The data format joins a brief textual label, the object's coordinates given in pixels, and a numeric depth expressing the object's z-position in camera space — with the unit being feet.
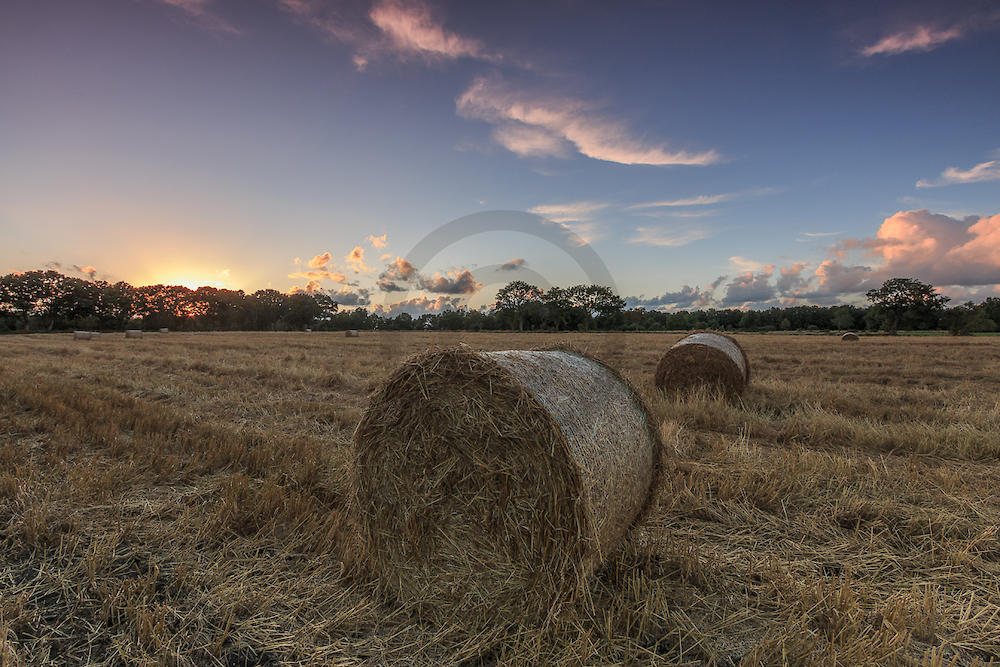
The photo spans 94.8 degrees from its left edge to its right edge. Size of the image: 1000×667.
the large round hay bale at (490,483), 9.10
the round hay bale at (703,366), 29.01
